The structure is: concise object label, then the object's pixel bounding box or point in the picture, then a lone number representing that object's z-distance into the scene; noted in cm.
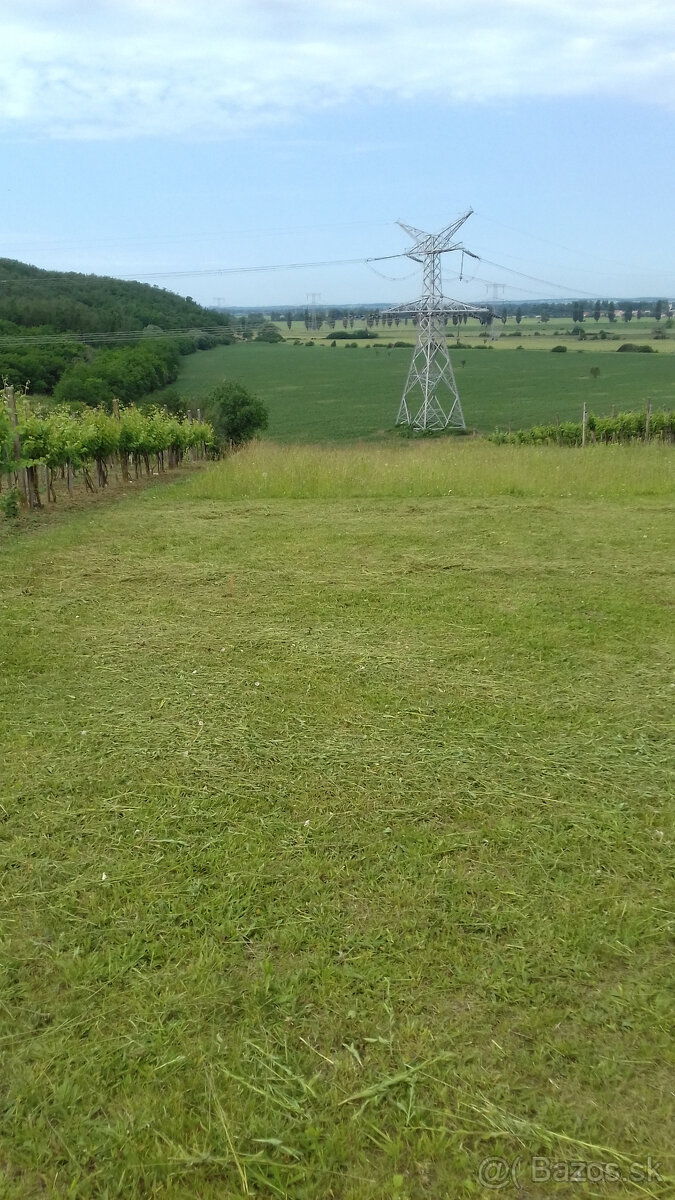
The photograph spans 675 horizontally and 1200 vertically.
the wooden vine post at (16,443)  938
